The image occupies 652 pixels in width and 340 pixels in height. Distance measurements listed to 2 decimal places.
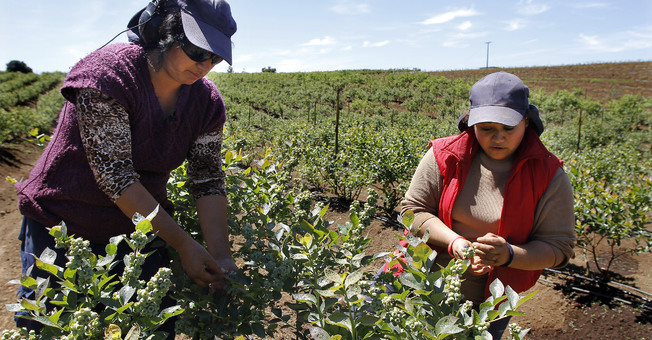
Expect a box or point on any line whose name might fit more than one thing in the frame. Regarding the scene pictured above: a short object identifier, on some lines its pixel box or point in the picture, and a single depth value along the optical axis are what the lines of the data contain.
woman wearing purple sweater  1.21
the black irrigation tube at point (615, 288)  3.88
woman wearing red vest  1.61
